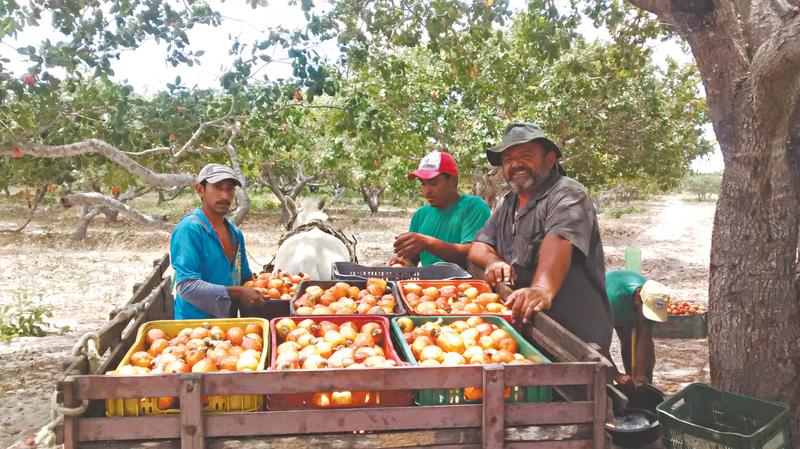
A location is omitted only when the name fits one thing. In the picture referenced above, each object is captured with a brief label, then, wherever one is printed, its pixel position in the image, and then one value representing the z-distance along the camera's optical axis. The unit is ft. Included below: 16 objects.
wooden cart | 5.75
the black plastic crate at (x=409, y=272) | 12.74
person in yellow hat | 14.79
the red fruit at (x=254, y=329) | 8.58
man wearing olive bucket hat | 8.73
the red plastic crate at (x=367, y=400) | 6.26
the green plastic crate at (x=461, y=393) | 6.38
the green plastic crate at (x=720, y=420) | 10.01
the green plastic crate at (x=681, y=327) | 22.38
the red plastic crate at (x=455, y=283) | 10.92
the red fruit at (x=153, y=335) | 8.06
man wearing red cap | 13.70
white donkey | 17.66
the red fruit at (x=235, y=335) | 8.29
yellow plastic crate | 6.02
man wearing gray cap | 10.27
